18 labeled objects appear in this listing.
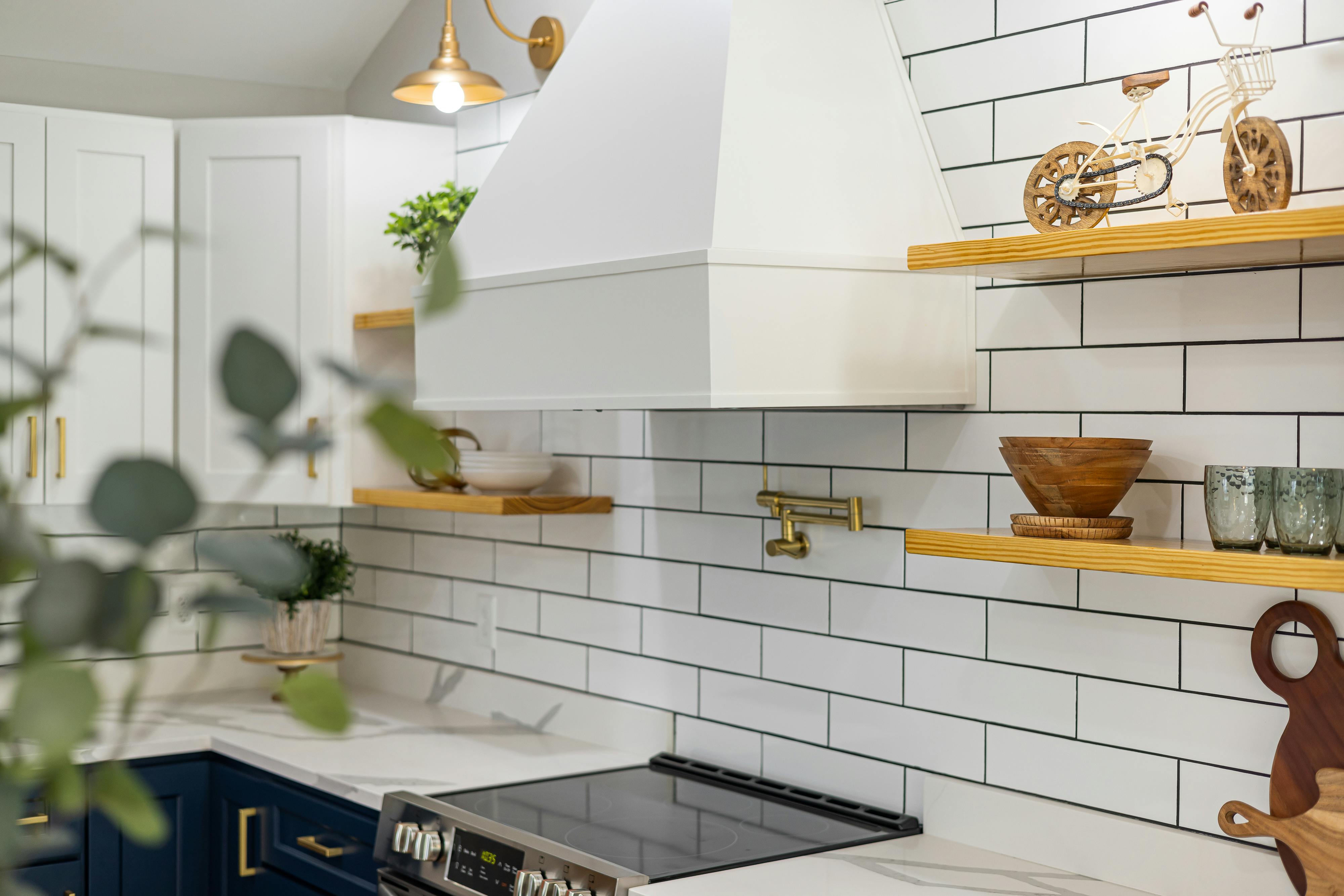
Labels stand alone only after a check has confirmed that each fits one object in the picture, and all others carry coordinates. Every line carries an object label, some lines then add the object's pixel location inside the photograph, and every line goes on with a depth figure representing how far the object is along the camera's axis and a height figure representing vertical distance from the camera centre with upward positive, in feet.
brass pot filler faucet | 7.23 -0.49
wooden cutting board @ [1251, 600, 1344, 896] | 5.32 -1.19
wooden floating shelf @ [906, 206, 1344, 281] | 4.66 +0.76
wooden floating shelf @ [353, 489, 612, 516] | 8.75 -0.51
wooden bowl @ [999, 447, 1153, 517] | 5.49 -0.18
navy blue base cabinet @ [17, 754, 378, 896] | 8.13 -2.85
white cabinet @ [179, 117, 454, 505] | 10.00 +1.39
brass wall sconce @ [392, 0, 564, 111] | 8.37 +2.31
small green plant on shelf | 9.45 +1.59
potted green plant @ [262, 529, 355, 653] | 10.60 -1.51
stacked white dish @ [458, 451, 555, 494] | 9.04 -0.28
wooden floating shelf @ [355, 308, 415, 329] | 9.53 +0.85
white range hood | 6.04 +1.05
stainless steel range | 6.42 -2.19
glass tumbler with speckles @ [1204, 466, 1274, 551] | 4.94 -0.27
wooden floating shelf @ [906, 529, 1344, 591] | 4.65 -0.50
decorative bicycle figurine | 5.04 +1.18
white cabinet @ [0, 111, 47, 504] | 9.50 +1.63
